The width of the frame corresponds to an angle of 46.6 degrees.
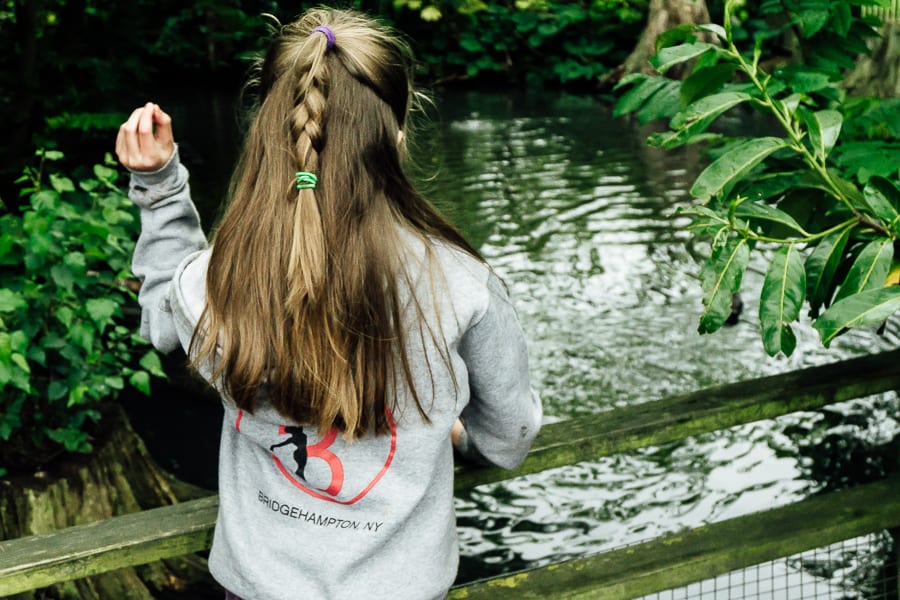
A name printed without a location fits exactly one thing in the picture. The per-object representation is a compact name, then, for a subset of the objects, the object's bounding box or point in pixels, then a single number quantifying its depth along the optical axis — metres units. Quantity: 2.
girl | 1.34
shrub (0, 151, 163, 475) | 2.76
